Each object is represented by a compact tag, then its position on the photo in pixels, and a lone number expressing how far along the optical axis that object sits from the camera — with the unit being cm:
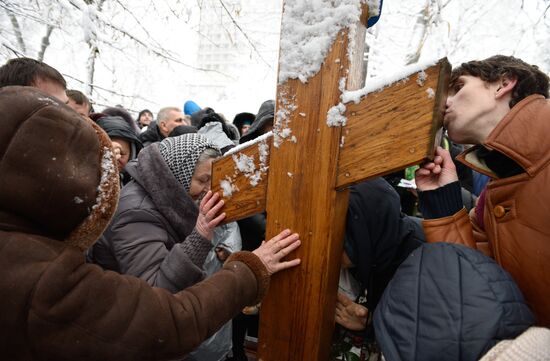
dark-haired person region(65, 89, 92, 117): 313
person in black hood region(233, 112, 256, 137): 464
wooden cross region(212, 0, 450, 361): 80
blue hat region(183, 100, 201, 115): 565
